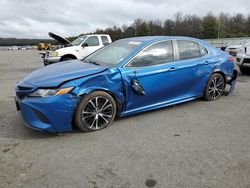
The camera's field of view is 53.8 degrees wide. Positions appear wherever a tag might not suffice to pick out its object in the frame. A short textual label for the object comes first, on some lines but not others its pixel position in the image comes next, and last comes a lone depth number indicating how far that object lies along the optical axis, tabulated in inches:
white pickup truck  415.2
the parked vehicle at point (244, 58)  326.0
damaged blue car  139.9
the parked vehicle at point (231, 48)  607.7
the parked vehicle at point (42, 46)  2184.7
